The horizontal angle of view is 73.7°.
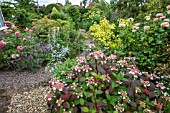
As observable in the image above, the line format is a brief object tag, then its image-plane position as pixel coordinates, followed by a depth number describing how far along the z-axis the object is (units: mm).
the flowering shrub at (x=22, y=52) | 2453
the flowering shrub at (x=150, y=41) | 1628
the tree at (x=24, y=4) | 5581
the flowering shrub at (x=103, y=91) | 1128
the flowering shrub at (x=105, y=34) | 2568
